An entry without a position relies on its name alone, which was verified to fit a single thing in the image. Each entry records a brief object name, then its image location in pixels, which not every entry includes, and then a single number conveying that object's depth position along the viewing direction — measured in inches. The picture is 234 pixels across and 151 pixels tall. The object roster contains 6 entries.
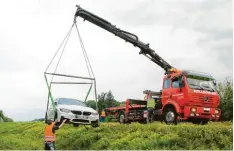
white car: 400.2
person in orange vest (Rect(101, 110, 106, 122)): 685.0
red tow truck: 477.3
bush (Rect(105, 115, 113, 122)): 666.6
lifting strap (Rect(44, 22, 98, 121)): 364.3
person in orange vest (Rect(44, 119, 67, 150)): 332.9
